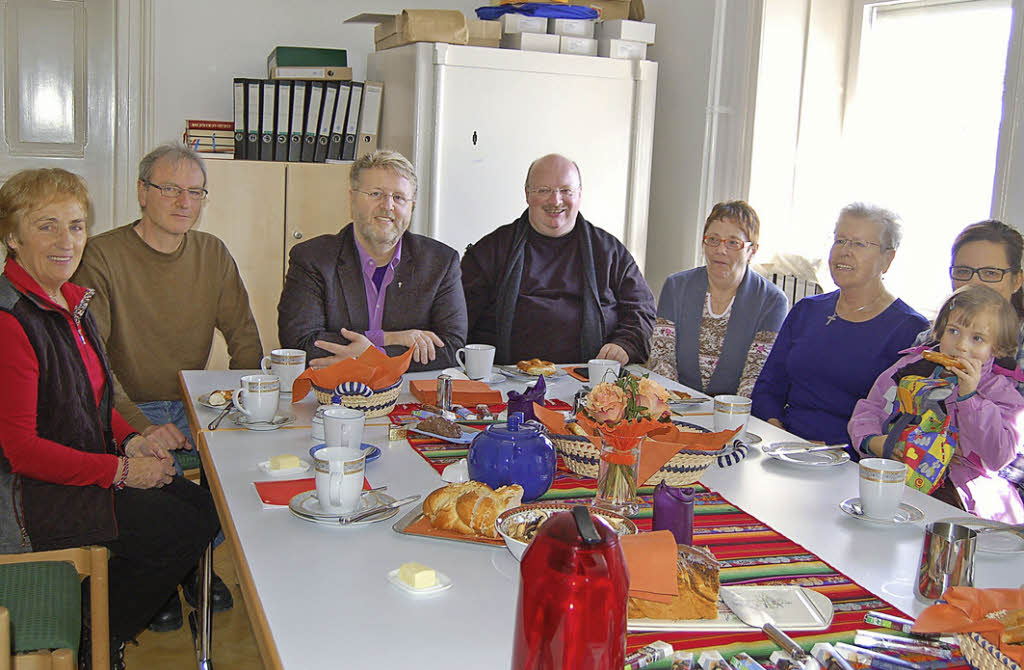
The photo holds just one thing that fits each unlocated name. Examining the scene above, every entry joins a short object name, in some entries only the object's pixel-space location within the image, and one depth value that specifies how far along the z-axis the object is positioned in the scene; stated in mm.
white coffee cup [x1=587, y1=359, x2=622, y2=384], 2354
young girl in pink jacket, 1984
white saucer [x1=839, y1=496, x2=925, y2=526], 1518
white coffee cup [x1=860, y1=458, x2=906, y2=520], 1499
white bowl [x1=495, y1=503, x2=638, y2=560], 1231
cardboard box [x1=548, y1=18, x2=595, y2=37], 3934
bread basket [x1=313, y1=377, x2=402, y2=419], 1991
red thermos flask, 880
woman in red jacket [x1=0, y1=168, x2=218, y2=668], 1892
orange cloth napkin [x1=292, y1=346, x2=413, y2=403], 2006
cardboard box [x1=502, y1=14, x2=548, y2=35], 3881
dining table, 1063
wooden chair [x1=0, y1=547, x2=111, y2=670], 1639
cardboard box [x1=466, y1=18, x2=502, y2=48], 3807
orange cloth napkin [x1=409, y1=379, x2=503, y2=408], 2162
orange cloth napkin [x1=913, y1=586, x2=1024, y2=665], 1071
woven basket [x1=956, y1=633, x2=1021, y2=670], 1012
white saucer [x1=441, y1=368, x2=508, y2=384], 2427
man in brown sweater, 2594
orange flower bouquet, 1486
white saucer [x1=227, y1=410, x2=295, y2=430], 1898
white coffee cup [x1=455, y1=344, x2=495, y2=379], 2428
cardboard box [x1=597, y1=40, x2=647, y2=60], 3994
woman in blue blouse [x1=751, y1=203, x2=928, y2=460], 2443
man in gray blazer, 2695
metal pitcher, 1211
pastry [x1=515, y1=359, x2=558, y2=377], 2502
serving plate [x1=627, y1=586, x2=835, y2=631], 1122
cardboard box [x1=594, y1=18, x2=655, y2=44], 3965
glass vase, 1482
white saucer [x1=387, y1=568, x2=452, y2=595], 1182
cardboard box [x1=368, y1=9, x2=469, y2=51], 3682
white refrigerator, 3764
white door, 4031
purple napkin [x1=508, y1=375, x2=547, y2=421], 1917
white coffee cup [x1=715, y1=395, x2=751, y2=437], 1963
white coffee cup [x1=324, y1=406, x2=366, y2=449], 1658
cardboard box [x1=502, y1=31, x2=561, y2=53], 3867
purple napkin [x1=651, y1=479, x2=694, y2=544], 1317
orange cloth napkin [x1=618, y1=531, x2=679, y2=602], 1137
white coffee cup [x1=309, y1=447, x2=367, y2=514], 1400
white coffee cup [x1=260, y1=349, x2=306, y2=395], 2186
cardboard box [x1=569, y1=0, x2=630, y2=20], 4086
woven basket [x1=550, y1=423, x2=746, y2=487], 1614
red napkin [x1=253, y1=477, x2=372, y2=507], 1477
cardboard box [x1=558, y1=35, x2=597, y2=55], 3938
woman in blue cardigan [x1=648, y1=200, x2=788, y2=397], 2854
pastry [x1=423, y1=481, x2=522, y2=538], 1361
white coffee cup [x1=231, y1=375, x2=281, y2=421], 1893
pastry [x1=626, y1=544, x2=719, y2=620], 1136
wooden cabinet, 3881
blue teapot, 1506
